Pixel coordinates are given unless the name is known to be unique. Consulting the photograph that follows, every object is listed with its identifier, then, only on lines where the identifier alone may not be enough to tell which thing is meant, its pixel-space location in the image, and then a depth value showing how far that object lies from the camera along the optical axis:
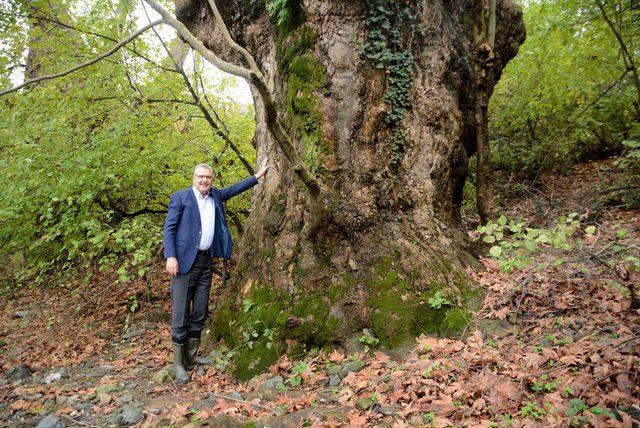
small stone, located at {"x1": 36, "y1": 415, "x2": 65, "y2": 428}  3.42
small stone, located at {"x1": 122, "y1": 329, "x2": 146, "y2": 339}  5.75
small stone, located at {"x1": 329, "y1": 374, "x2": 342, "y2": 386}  3.61
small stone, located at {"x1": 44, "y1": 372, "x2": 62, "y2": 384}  4.46
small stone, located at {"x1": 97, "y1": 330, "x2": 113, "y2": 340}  5.72
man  4.23
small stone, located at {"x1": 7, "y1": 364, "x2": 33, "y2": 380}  4.64
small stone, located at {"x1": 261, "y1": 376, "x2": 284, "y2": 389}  3.72
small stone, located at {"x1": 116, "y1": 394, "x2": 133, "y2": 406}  3.86
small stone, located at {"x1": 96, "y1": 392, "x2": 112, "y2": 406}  3.85
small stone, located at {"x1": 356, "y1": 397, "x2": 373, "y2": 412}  3.07
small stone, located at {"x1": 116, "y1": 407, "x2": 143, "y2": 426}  3.41
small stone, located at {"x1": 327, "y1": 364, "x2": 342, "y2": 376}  3.75
